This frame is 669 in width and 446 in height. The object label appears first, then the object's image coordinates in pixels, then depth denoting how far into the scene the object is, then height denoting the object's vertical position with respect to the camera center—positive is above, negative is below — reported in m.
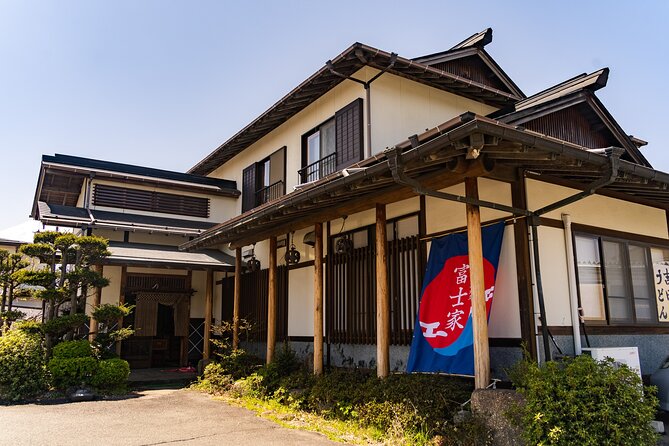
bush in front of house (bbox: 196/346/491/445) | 6.06 -1.18
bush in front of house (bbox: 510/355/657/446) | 4.90 -0.90
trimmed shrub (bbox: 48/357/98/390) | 9.88 -0.96
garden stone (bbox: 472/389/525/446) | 5.54 -1.05
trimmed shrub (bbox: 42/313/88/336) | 10.34 -0.07
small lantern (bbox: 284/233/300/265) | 11.54 +1.33
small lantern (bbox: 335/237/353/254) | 10.04 +1.35
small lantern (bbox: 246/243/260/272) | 13.23 +1.34
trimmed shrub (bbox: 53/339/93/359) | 10.18 -0.58
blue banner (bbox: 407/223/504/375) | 6.89 +0.13
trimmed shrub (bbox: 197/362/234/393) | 10.87 -1.30
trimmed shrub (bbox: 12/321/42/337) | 10.41 -0.15
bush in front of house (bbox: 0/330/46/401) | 9.47 -0.85
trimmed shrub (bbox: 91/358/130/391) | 10.19 -1.08
